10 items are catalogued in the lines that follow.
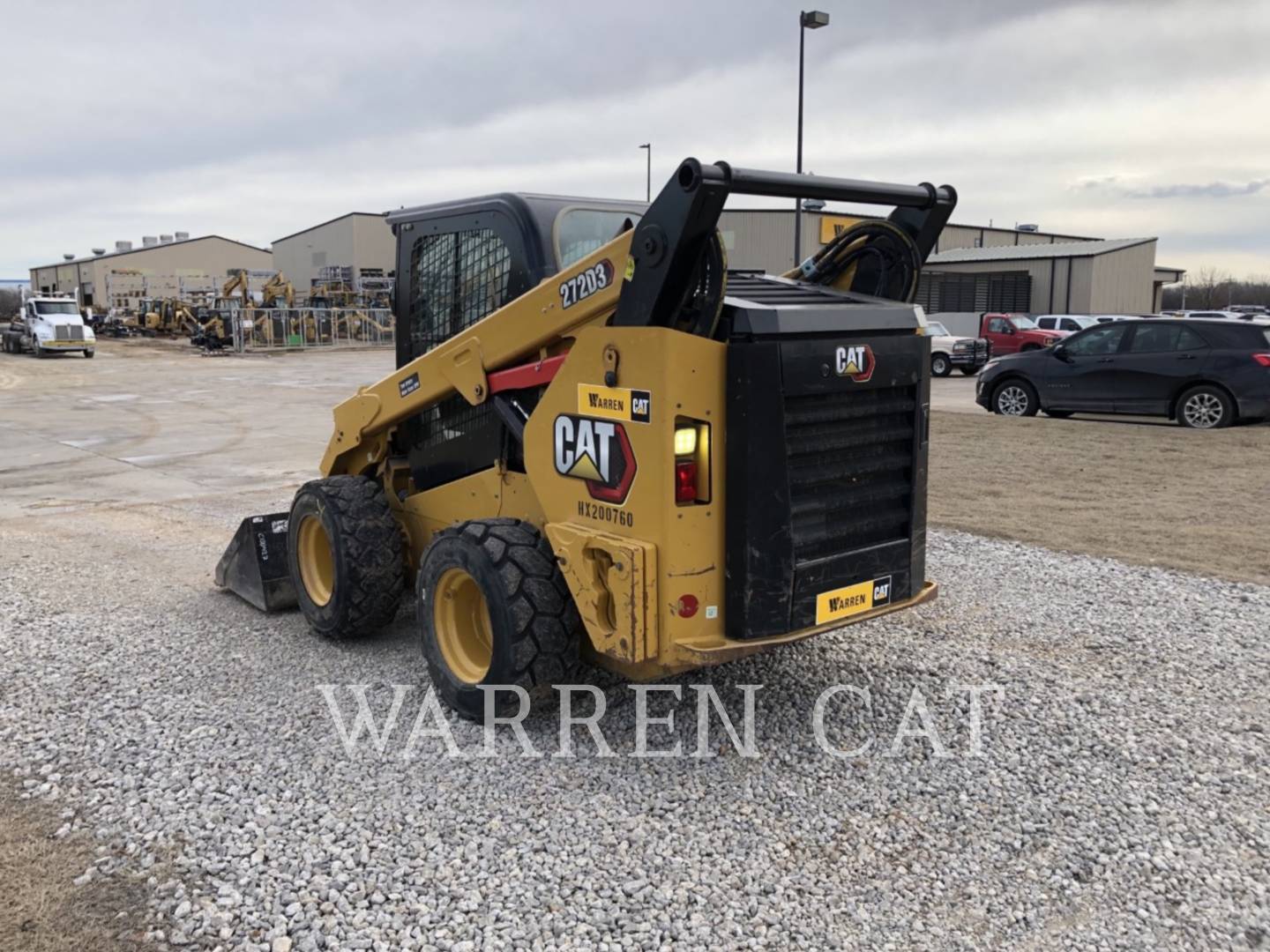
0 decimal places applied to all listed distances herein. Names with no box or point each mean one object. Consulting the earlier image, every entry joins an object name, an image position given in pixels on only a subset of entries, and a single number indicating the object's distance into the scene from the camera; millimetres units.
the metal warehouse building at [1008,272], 41906
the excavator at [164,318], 50375
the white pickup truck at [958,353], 27266
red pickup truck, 26303
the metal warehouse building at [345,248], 64812
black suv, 14133
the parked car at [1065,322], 27969
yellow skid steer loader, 3779
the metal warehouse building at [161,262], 81375
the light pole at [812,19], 19828
